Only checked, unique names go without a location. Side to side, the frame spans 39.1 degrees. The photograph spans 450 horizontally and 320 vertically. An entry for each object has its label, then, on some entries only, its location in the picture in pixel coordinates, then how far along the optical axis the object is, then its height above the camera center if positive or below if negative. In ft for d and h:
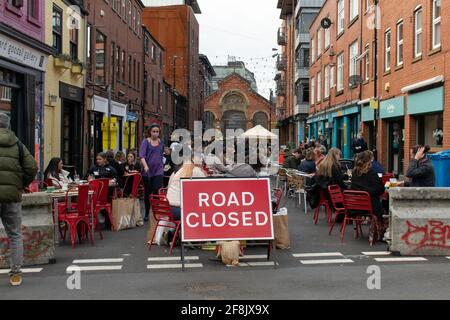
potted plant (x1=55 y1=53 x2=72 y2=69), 68.13 +10.73
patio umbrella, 106.42 +4.50
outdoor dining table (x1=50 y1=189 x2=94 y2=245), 32.91 -2.11
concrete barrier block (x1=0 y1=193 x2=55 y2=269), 27.58 -3.10
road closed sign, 26.84 -2.13
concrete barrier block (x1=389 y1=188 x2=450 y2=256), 28.73 -2.76
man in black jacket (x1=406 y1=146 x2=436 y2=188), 36.47 -0.63
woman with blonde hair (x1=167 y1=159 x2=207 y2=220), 30.50 -0.97
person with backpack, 22.70 -0.81
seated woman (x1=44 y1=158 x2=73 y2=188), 40.71 -0.90
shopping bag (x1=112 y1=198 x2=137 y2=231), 39.14 -3.38
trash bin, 47.06 -0.63
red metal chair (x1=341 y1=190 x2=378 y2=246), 32.50 -2.48
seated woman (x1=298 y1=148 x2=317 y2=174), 53.47 -0.36
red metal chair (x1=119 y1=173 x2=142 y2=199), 45.68 -1.81
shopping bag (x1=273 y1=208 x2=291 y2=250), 31.40 -3.55
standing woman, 41.70 +0.09
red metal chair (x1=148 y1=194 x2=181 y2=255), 30.60 -2.63
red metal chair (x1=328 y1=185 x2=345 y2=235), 36.04 -2.07
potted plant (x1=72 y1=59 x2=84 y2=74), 72.90 +10.73
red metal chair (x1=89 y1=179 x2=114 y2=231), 36.63 -2.42
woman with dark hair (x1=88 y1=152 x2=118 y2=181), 44.04 -0.76
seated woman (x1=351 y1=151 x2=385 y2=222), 32.86 -1.07
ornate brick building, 305.94 +25.96
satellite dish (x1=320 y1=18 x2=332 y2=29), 119.14 +25.90
